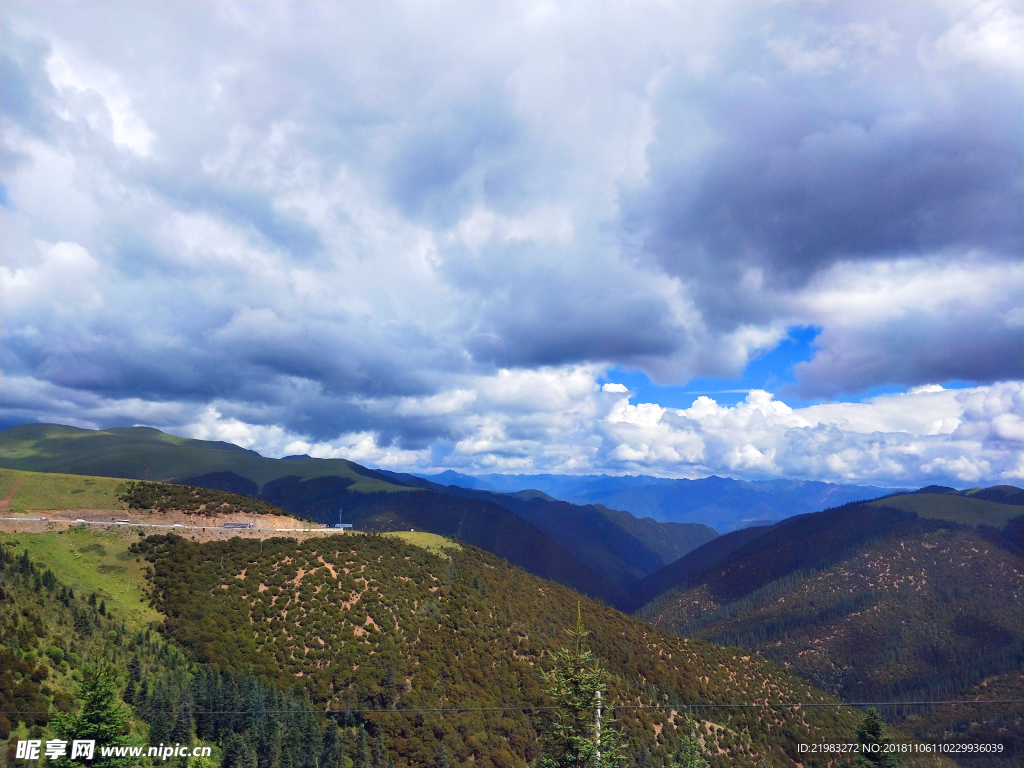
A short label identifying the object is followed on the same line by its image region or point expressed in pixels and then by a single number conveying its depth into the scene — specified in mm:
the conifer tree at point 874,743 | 39784
